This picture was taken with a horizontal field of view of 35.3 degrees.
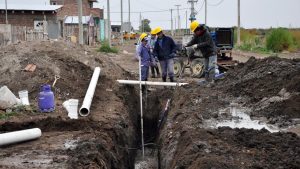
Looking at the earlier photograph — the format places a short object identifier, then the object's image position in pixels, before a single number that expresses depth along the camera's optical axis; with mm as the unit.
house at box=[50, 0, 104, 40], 50672
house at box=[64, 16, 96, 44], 42091
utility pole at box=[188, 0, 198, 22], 53631
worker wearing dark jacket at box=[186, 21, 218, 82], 13062
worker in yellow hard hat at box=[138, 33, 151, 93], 14500
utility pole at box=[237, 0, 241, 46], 40231
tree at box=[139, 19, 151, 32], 111812
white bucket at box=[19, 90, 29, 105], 9982
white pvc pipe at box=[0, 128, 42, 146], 7078
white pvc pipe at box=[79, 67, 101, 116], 9414
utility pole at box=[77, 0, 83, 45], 22066
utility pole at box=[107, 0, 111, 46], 36106
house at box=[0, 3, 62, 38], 42562
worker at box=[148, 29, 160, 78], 15412
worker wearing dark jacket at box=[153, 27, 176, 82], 14312
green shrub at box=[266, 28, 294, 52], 35438
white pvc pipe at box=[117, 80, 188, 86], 12953
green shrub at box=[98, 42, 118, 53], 32584
